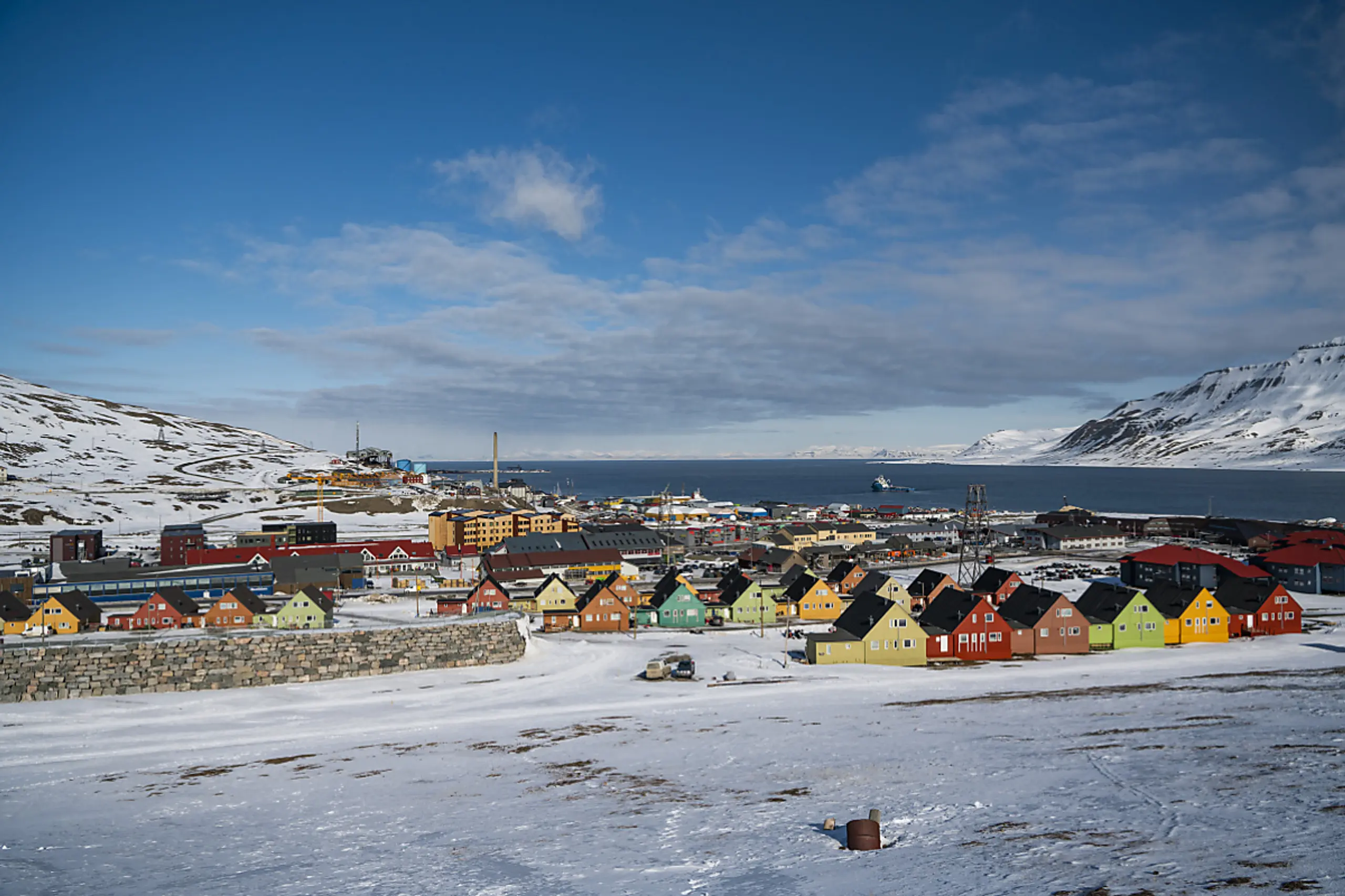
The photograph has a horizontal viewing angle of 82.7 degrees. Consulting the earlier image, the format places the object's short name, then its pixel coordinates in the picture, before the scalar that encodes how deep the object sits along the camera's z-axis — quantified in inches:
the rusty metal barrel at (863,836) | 647.8
